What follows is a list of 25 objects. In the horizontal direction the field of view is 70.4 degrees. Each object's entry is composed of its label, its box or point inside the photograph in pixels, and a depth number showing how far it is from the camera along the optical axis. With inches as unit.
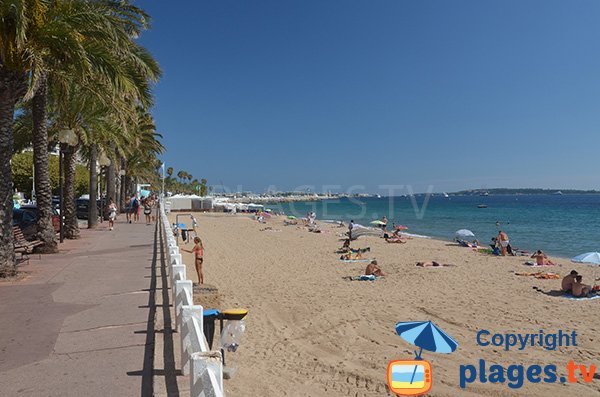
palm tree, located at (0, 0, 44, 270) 331.0
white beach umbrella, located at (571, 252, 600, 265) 546.9
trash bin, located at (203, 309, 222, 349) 219.2
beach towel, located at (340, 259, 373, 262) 751.1
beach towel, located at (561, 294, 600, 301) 472.1
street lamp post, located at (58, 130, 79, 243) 530.0
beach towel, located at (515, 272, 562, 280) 598.5
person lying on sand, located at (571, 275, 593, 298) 480.1
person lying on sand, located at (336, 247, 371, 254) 844.4
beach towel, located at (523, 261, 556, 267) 731.4
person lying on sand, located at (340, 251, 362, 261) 761.6
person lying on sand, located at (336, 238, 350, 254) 848.7
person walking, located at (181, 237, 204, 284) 445.1
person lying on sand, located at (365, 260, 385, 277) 584.4
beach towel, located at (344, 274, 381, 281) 564.7
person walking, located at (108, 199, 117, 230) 788.6
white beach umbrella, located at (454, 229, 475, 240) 1070.4
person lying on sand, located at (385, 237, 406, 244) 1076.9
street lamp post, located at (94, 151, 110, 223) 828.6
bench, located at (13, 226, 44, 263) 424.2
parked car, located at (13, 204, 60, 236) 571.6
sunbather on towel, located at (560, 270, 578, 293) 495.5
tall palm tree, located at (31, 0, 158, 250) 350.6
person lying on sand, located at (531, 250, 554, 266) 727.1
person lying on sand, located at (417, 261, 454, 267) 680.4
